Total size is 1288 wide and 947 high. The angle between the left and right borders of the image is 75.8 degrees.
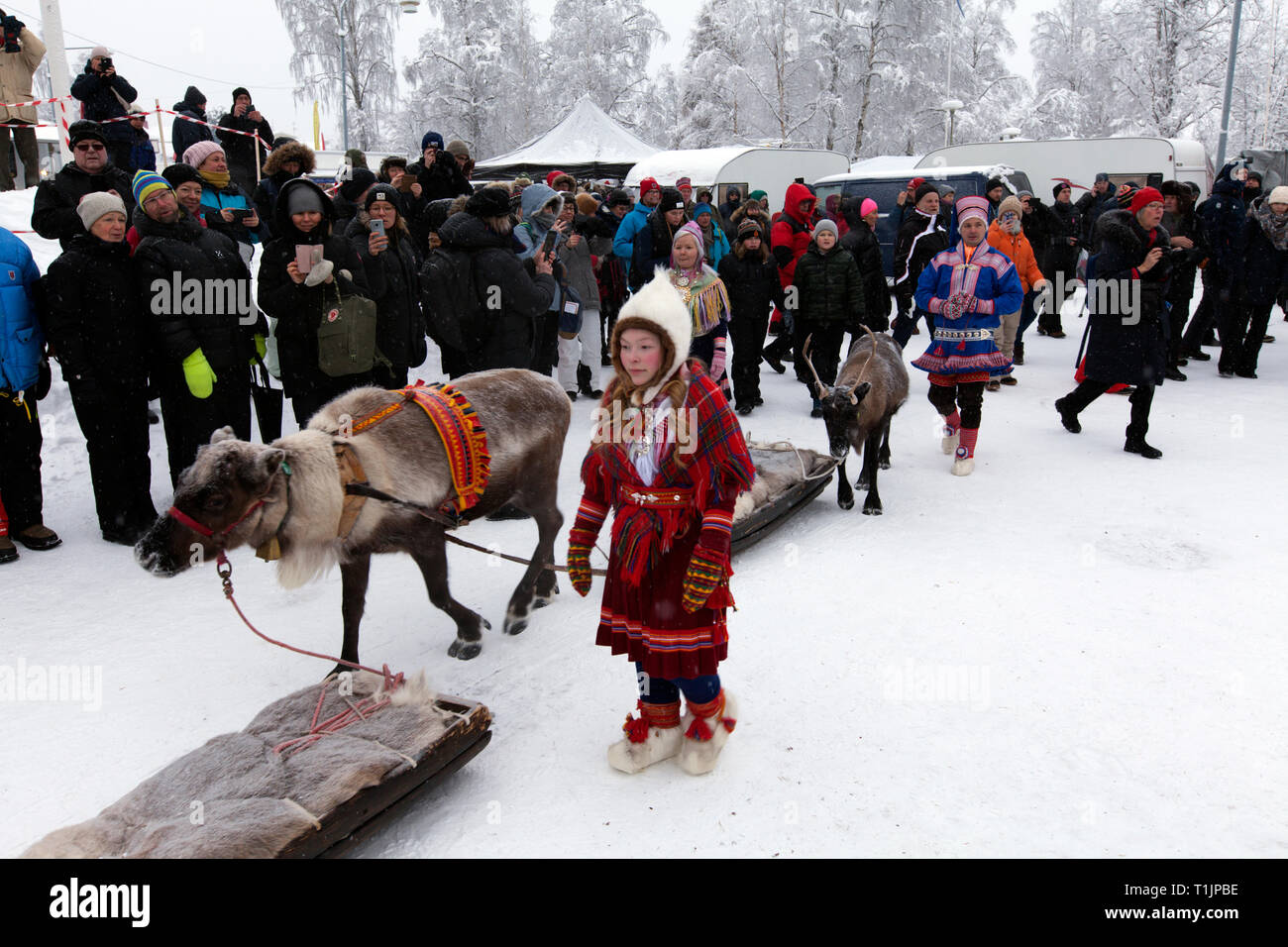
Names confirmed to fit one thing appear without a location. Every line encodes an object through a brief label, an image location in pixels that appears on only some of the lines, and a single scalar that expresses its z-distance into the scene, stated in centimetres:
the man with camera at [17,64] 954
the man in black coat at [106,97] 881
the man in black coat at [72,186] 574
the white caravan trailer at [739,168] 1762
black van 1334
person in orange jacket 872
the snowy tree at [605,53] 3625
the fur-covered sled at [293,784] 232
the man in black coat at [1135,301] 684
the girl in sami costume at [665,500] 276
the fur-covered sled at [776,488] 494
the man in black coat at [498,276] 573
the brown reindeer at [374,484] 300
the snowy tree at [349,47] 3331
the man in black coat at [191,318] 501
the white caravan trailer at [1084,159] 1609
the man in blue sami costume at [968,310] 648
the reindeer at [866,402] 570
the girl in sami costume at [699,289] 655
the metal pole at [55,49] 1073
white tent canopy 2125
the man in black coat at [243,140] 960
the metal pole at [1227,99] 1927
